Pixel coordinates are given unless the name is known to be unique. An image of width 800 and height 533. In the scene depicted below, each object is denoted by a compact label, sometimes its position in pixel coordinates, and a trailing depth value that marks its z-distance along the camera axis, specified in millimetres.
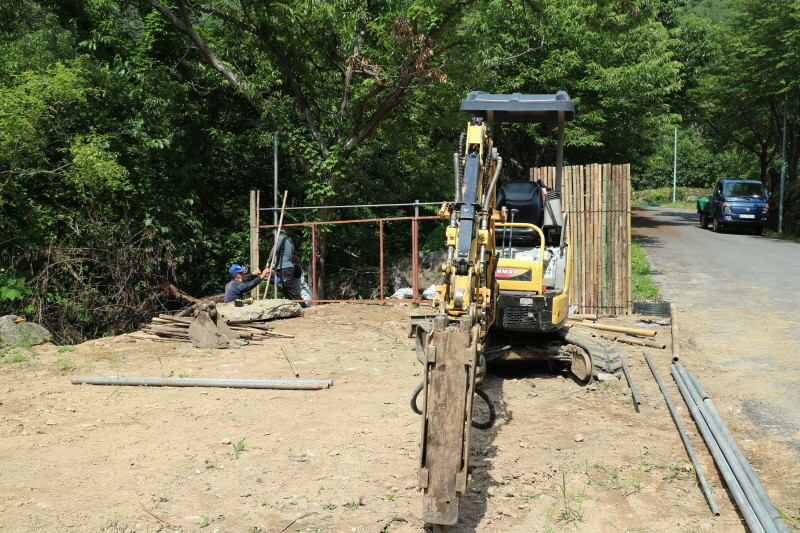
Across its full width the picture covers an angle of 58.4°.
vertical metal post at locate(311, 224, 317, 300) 15791
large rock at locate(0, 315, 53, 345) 11648
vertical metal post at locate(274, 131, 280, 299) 15117
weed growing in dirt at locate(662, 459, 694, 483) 5952
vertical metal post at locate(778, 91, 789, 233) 28814
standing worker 14828
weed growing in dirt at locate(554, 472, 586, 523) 5250
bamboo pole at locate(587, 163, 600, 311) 13609
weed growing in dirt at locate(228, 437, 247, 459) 6469
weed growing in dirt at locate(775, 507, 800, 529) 5075
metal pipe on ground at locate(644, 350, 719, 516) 5348
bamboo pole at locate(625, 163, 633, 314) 13298
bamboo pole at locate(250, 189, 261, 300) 15477
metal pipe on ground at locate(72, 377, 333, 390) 8680
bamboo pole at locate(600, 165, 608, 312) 13484
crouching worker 14031
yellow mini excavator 4953
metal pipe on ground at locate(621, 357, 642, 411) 7973
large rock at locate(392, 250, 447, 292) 17016
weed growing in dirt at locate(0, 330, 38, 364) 10602
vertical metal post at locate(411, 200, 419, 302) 14352
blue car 27719
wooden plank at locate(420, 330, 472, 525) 4715
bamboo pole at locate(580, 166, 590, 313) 13719
